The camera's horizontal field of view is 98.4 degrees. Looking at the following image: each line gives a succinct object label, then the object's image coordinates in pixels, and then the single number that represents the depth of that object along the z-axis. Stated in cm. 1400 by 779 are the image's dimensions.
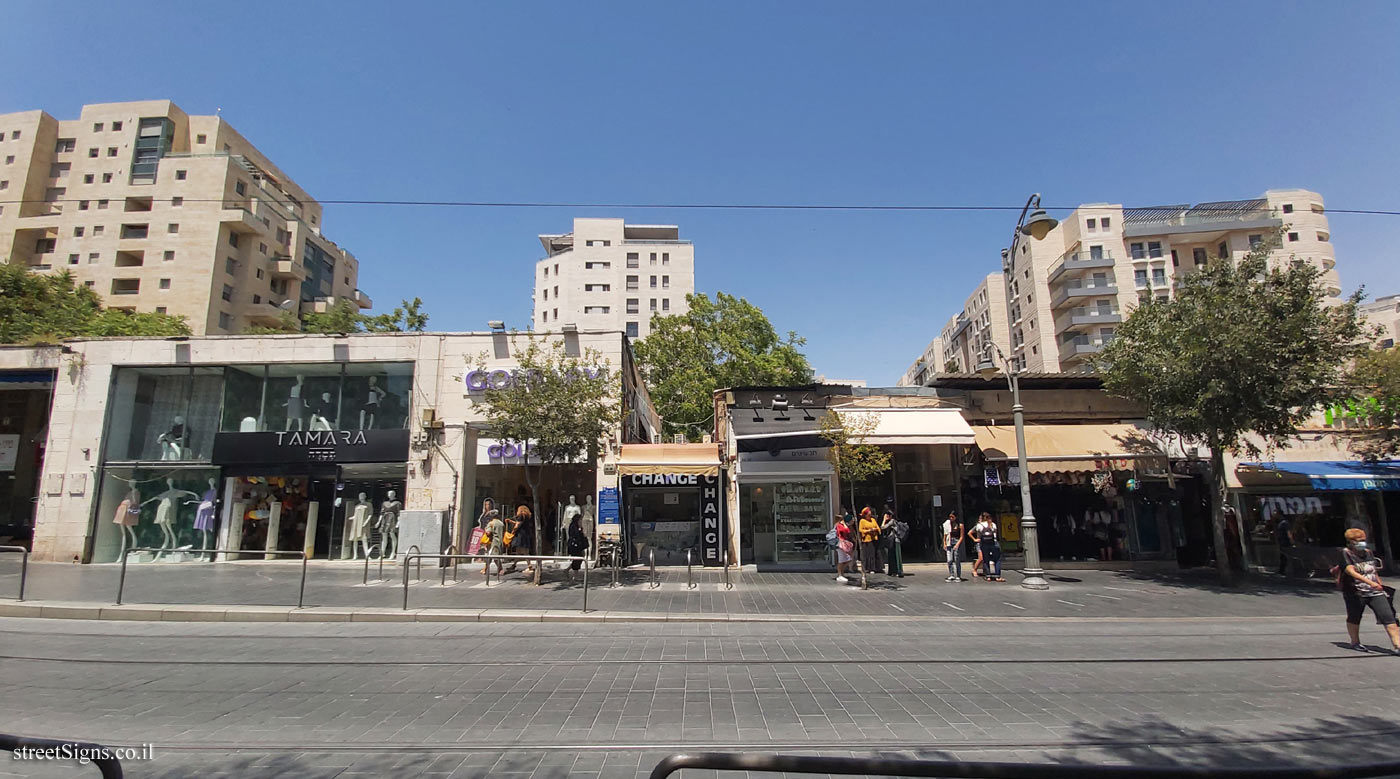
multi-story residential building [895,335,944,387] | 9412
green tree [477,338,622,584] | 1445
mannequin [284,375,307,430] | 1947
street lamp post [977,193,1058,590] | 1362
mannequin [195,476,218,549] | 1869
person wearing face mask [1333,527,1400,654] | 831
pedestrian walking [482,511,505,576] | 1569
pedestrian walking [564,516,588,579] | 1736
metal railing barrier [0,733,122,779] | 232
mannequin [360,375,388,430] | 1930
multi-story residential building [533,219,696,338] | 7156
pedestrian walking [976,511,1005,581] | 1588
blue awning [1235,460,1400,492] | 1669
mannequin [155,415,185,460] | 1941
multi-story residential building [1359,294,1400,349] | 5619
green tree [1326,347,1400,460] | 1705
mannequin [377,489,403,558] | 1833
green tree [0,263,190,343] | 2656
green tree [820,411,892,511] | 1551
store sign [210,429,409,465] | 1880
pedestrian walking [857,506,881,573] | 1534
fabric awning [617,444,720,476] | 1752
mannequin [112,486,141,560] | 1867
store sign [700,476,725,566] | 1784
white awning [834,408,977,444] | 1728
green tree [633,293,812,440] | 3491
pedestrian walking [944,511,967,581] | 1570
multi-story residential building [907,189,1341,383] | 5162
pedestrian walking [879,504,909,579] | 1631
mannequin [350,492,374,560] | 1861
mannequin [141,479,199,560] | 1888
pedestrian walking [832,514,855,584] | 1502
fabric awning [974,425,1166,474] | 1716
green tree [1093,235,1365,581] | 1398
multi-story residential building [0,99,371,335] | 4803
